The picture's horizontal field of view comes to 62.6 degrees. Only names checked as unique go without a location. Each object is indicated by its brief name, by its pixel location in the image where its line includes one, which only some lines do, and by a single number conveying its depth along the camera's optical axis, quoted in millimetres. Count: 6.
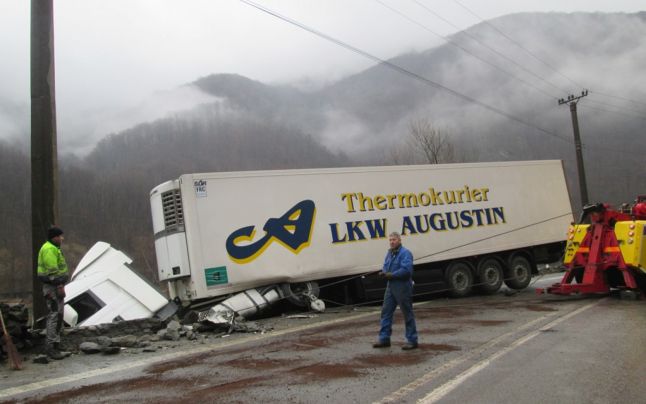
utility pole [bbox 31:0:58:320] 8750
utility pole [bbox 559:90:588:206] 30656
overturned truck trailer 10539
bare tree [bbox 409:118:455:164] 32062
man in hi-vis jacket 7730
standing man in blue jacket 7168
